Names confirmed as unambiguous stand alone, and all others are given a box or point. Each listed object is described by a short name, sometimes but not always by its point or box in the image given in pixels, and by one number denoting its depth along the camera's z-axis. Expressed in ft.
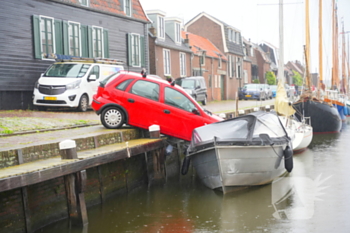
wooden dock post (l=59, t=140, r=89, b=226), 29.04
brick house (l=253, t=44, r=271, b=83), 228.59
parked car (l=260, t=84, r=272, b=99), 160.06
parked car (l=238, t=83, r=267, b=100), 145.26
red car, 43.24
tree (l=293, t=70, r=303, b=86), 324.09
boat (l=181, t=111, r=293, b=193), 37.63
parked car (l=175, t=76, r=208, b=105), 100.42
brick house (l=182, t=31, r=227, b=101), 139.13
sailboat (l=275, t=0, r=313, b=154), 64.18
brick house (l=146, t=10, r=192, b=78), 112.27
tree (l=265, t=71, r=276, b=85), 231.09
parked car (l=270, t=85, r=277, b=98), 189.00
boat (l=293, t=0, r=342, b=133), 88.28
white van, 62.69
